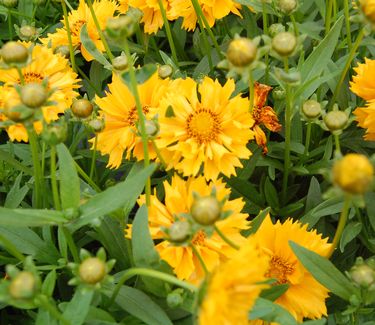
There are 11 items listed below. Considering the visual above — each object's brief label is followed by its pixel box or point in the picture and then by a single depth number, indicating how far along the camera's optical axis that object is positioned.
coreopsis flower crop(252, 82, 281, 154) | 0.42
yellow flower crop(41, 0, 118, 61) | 0.49
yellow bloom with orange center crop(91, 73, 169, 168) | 0.41
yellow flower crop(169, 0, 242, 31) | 0.46
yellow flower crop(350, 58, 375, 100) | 0.40
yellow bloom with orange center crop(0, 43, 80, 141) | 0.42
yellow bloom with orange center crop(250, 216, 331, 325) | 0.37
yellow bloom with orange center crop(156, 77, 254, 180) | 0.38
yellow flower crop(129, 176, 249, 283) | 0.35
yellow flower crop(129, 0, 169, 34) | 0.48
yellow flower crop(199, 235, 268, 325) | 0.27
